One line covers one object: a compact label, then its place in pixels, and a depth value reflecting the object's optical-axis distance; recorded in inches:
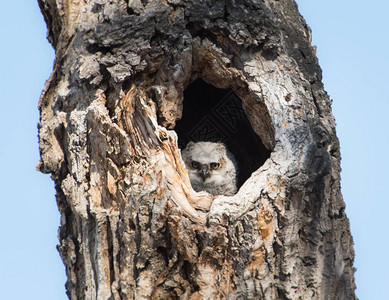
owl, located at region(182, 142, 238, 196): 434.9
